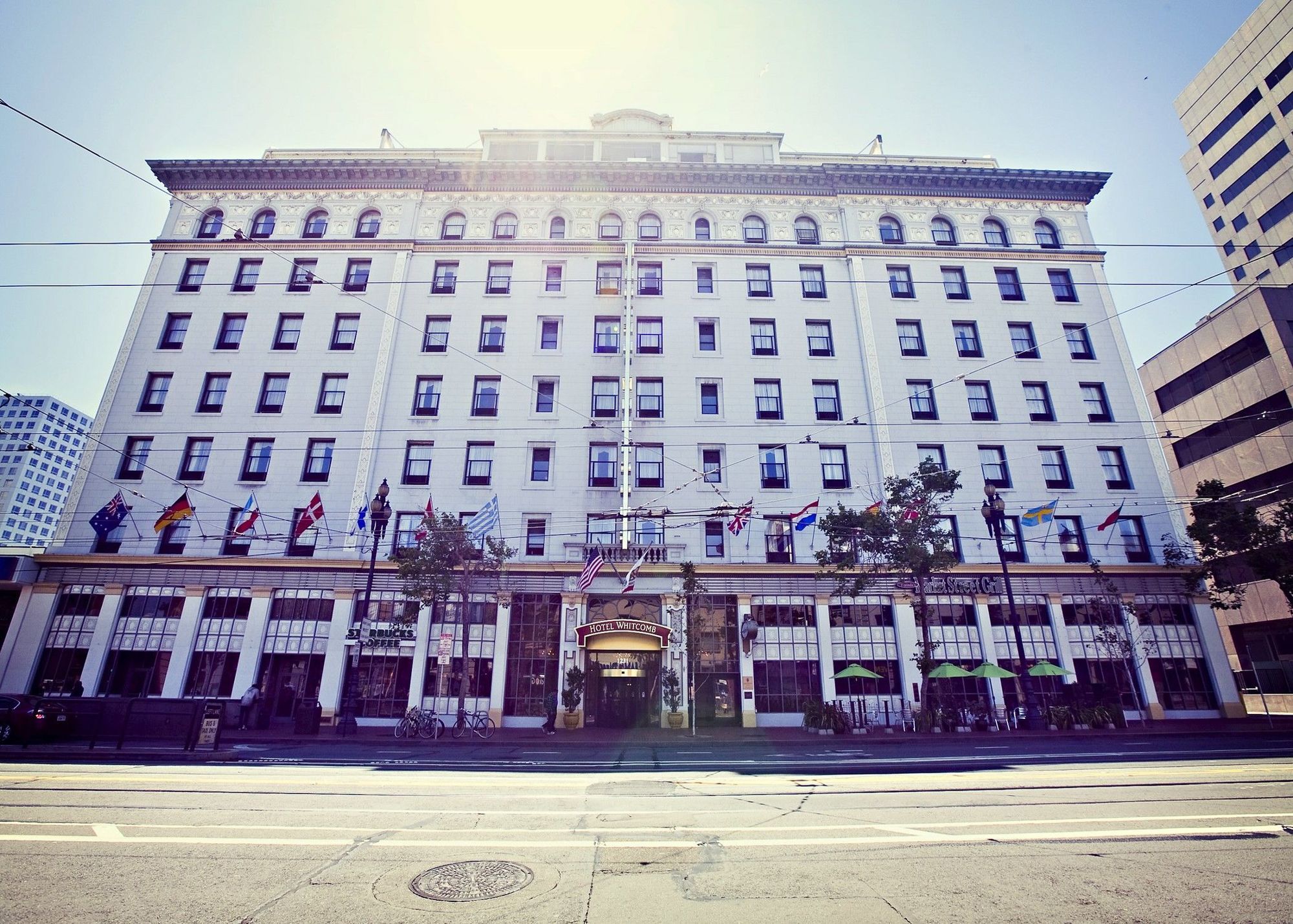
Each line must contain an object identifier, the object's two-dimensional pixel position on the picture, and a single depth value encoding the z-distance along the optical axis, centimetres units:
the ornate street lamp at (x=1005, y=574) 2322
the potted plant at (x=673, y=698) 2592
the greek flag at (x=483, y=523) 2411
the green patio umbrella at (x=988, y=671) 2359
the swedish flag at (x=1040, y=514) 2578
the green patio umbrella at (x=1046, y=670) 2433
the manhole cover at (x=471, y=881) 579
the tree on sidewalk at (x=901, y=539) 2375
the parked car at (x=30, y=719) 1780
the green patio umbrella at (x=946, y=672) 2325
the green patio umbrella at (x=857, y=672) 2455
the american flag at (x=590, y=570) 2419
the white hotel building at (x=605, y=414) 2711
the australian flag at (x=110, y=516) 2481
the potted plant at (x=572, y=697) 2539
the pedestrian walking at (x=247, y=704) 2362
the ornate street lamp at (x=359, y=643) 2256
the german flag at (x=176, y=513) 2498
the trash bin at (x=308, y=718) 2298
